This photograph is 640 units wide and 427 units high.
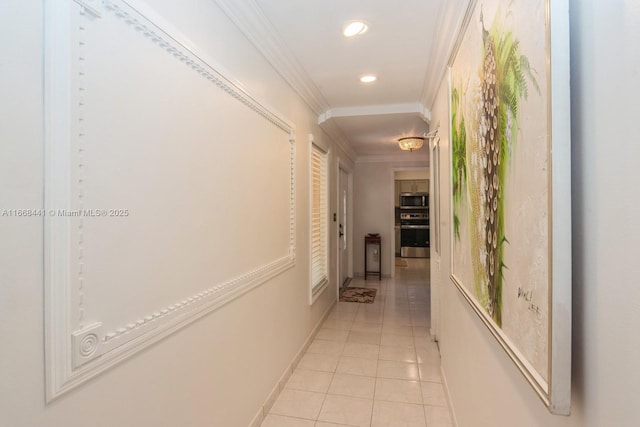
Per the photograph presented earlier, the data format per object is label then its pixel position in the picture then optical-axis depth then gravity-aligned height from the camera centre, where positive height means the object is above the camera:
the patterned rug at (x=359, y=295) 4.89 -1.31
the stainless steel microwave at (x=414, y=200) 9.30 +0.36
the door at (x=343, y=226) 5.46 -0.24
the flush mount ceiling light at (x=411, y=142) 4.34 +0.95
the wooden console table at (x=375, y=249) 6.38 -0.75
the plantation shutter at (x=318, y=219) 3.54 -0.07
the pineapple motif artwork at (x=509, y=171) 0.74 +0.12
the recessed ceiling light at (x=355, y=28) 1.96 +1.14
